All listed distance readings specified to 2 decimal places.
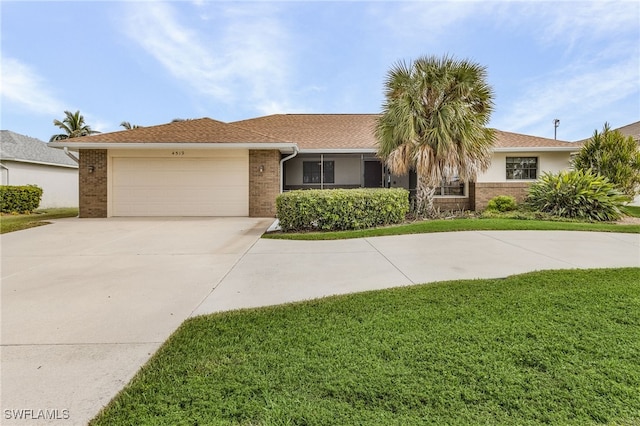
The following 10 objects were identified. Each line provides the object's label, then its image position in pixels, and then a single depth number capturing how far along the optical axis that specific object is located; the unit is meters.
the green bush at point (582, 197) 10.15
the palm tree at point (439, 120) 9.94
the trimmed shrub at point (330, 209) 8.46
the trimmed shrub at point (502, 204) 12.27
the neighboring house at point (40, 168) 16.59
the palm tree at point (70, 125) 33.81
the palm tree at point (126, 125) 37.28
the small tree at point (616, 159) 11.52
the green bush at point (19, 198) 14.15
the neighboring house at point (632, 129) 18.37
